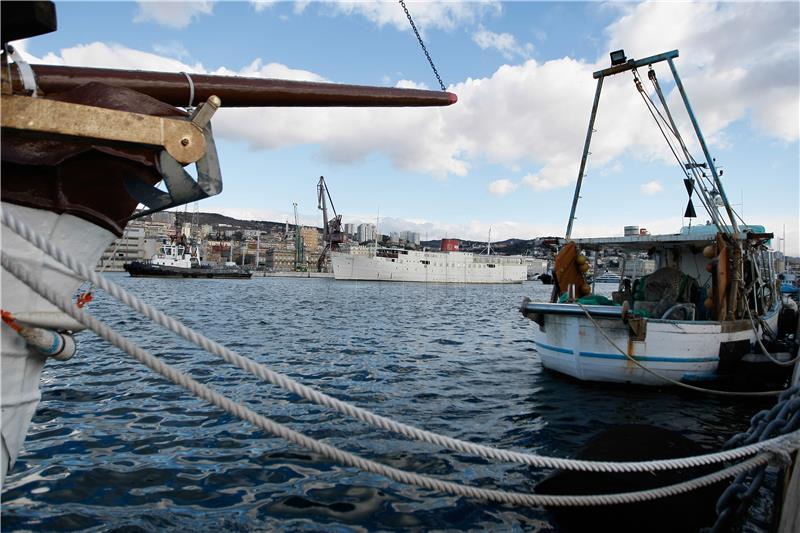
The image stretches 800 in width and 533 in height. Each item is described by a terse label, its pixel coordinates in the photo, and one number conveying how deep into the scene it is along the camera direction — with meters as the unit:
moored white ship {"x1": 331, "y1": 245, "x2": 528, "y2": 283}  91.81
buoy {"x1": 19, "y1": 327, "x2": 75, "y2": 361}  2.55
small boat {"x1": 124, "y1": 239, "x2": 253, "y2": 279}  73.86
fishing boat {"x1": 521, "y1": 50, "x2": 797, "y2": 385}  9.54
